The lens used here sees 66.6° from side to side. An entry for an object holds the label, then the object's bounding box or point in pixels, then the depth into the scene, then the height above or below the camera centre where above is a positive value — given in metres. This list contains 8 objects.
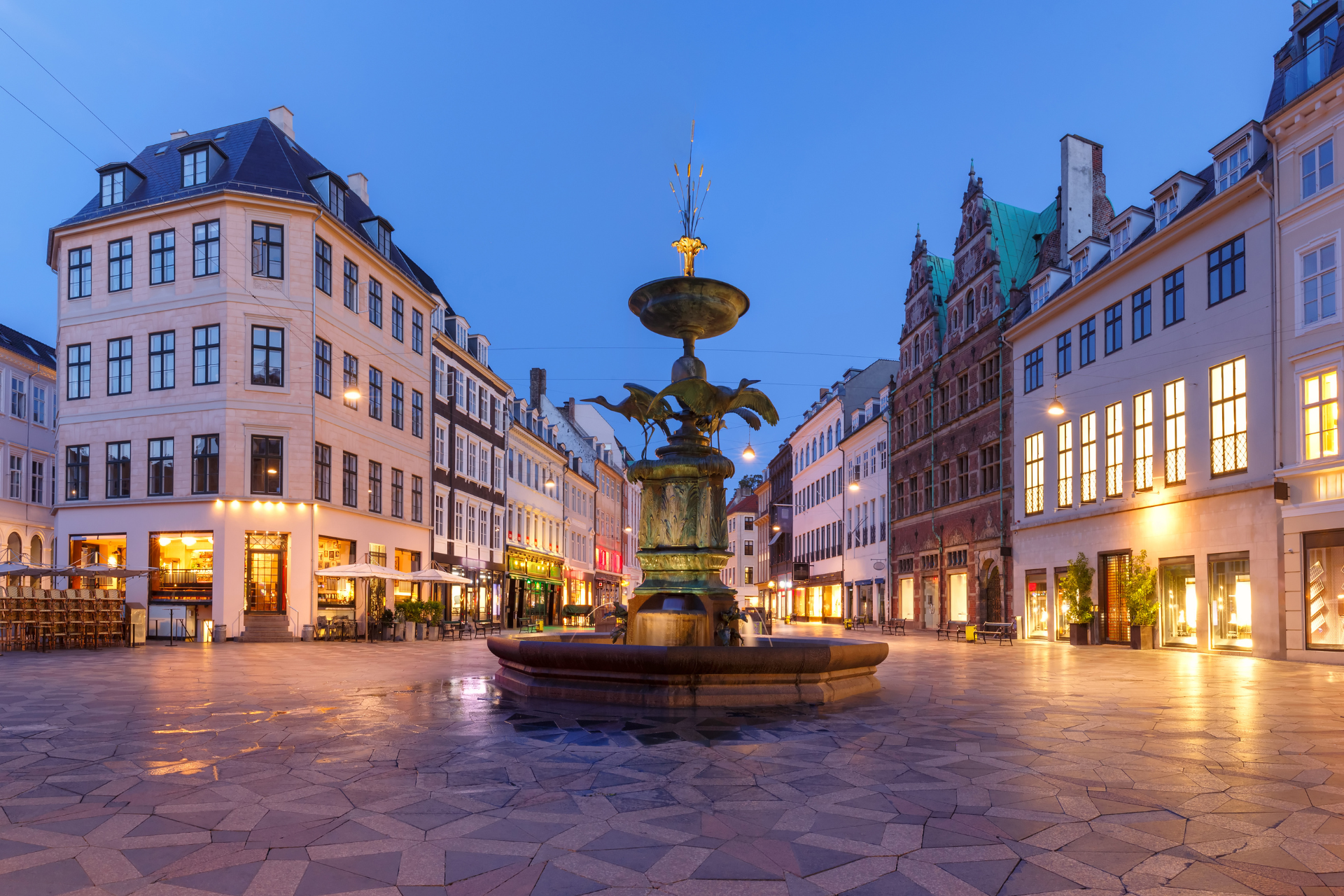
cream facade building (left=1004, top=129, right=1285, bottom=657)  24.94 +2.90
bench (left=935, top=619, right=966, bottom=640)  38.38 -4.74
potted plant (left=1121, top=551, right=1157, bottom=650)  28.80 -2.67
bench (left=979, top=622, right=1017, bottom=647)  34.78 -4.24
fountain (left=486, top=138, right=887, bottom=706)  11.26 -1.25
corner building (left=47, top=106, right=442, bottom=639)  32.28 +4.29
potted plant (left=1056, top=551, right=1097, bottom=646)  32.06 -2.80
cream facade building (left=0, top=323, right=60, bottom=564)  43.62 +2.99
